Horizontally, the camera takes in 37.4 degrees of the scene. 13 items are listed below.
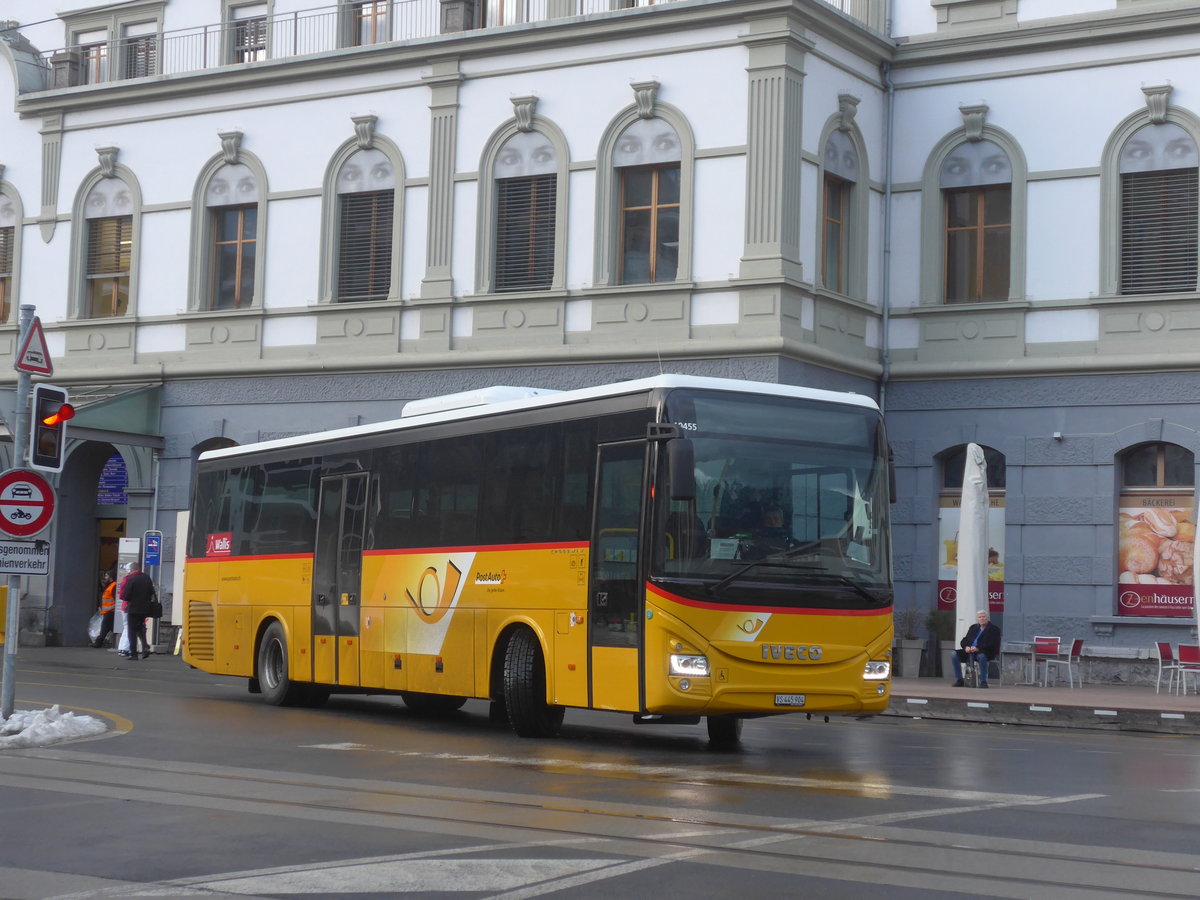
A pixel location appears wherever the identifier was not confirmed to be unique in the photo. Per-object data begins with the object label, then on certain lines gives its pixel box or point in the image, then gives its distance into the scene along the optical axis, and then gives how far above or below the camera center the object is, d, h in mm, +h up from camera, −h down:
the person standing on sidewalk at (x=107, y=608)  33375 -955
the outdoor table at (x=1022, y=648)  27078 -978
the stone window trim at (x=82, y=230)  33406 +6248
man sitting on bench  25250 -865
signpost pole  15312 -251
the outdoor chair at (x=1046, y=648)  26025 -919
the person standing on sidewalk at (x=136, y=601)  30312 -723
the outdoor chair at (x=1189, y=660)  24062 -953
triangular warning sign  15469 +1773
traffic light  15445 +1119
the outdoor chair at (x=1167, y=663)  25016 -1068
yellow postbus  14211 +165
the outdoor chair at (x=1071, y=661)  25859 -1116
